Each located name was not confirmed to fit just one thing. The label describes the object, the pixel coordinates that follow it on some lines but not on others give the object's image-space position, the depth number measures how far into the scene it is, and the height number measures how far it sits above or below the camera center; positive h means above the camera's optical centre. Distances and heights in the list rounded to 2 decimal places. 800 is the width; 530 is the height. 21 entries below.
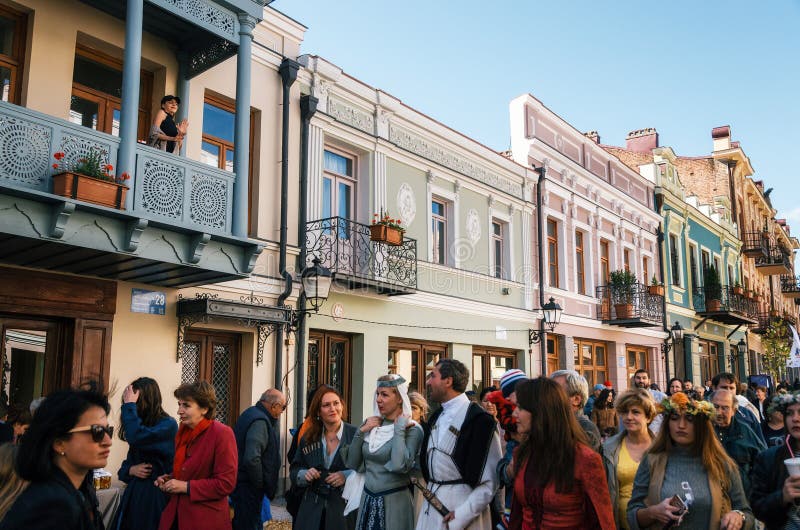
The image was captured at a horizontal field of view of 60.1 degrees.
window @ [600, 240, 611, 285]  21.34 +3.09
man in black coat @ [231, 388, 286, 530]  5.80 -0.86
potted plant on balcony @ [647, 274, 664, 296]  21.75 +2.41
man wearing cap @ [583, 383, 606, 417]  9.26 -0.55
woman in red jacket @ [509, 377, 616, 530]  3.50 -0.54
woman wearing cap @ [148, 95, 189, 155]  9.16 +3.10
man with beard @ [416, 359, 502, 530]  4.61 -0.65
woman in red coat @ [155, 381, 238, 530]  4.80 -0.75
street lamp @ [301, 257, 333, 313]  10.71 +1.27
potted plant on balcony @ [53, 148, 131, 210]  7.43 +1.99
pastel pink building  18.31 +3.47
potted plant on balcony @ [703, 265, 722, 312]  26.41 +2.90
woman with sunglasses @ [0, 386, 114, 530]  2.54 -0.38
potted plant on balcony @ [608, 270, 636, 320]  20.66 +2.20
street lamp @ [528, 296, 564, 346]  16.83 +1.14
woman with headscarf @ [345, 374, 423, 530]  5.03 -0.70
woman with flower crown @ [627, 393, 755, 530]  3.87 -0.66
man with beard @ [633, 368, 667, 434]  9.74 -0.21
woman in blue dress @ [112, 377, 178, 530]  5.25 -0.68
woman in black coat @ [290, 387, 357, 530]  5.44 -0.82
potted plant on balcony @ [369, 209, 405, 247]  12.40 +2.38
